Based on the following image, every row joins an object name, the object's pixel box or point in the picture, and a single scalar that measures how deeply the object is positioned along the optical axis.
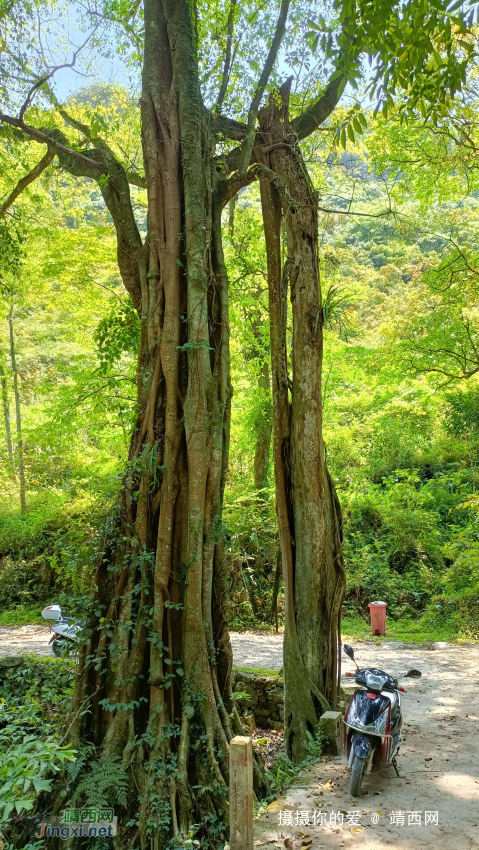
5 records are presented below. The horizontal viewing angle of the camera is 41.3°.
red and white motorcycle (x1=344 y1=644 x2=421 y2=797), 4.62
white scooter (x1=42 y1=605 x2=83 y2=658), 8.77
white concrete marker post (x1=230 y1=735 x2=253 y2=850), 3.29
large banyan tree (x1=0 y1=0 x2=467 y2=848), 5.23
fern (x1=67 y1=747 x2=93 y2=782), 4.93
